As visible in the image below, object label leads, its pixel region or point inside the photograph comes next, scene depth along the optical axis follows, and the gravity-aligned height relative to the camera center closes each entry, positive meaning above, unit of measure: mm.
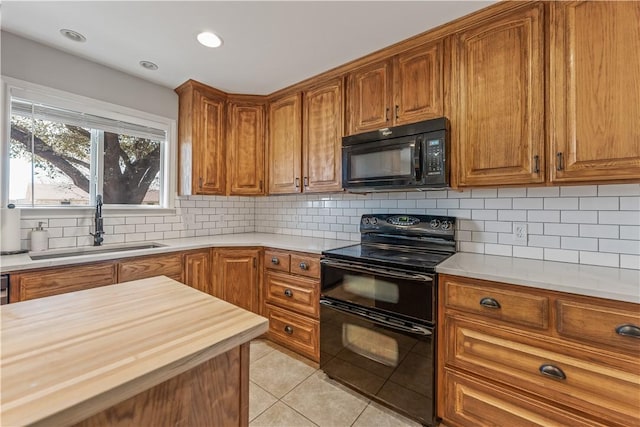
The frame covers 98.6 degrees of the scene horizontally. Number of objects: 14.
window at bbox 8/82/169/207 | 1993 +480
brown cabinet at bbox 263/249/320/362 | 2199 -723
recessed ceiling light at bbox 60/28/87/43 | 1868 +1252
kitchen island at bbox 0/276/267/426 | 488 -309
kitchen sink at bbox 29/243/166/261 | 1950 -283
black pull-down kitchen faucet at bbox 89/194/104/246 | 2221 -81
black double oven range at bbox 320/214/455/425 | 1590 -636
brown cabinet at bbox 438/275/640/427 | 1150 -684
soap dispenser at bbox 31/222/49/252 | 1929 -168
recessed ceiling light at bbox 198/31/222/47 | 1896 +1240
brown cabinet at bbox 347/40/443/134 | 1881 +926
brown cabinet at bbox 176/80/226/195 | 2660 +753
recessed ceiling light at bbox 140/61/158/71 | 2264 +1257
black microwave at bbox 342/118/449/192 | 1779 +398
